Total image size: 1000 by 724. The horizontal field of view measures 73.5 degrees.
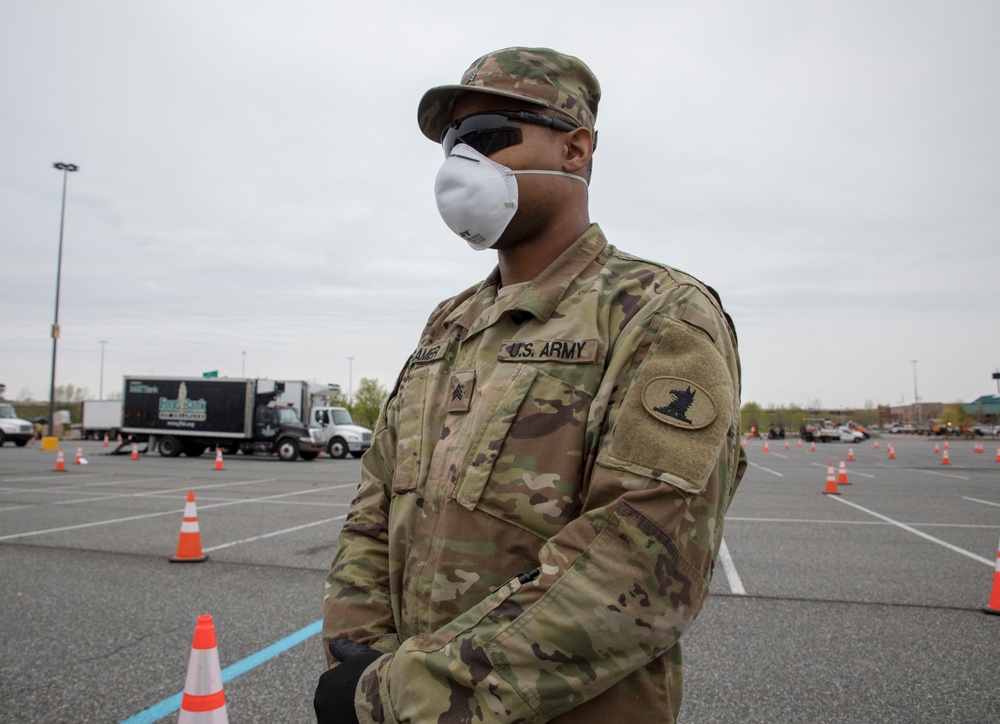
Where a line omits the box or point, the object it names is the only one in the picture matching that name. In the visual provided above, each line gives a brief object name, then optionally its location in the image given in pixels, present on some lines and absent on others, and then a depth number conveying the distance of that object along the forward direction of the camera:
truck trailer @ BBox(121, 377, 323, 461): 25.45
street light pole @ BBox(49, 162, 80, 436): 26.50
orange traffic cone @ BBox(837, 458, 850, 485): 15.09
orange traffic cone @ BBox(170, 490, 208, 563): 6.57
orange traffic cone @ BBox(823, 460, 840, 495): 12.85
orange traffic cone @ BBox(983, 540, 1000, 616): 5.00
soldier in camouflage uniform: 1.15
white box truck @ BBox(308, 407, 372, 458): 27.42
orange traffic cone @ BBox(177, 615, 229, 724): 2.40
